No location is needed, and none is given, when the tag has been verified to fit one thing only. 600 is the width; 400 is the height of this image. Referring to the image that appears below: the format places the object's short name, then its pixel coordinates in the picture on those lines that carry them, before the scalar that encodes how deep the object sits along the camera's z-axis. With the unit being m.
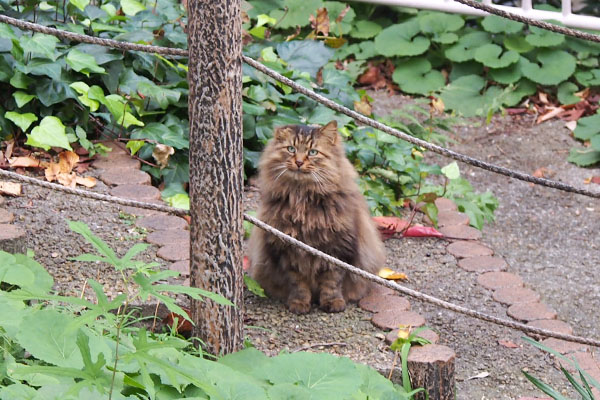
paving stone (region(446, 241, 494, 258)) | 8.83
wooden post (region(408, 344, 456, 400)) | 6.05
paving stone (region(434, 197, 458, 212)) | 9.97
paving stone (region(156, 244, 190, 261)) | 7.52
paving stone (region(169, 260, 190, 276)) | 7.32
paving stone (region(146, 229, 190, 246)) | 7.78
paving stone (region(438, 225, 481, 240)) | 9.23
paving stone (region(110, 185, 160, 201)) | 8.48
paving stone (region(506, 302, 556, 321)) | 7.77
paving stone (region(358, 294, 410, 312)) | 7.40
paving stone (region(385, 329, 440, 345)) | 6.64
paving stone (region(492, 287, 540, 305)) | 8.02
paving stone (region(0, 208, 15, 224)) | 6.94
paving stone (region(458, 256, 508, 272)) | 8.55
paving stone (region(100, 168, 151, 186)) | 8.77
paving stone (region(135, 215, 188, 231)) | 8.07
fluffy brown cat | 7.41
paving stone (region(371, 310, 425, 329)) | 7.09
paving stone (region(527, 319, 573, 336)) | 7.55
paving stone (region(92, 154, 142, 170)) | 9.05
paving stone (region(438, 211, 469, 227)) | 9.56
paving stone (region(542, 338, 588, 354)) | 7.39
